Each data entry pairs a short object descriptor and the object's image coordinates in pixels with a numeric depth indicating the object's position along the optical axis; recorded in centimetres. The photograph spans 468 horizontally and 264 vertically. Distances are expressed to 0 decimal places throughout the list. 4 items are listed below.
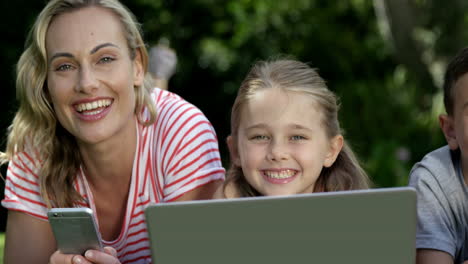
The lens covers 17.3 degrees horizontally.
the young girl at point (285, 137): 227
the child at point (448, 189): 218
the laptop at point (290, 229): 190
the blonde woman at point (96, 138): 235
